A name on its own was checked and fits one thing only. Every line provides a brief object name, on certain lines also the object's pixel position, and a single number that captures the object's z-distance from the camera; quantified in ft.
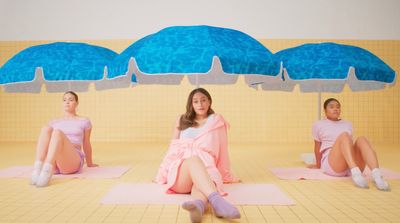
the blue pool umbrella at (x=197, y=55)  9.98
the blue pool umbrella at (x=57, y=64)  12.51
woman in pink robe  8.67
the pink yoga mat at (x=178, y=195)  9.37
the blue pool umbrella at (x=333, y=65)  13.05
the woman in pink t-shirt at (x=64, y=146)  11.31
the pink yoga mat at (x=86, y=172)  12.91
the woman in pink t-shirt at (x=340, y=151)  10.97
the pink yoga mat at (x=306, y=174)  12.64
